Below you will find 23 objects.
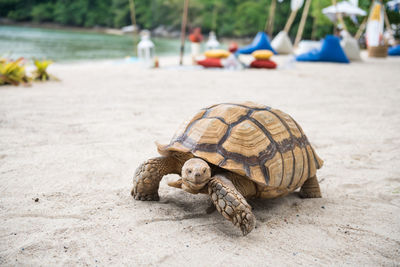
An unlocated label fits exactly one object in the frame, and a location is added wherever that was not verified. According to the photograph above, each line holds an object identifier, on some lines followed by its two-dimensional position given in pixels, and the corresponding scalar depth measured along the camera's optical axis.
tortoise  1.62
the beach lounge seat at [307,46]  11.66
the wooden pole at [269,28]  13.69
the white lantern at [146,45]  10.62
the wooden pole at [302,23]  13.78
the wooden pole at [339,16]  12.54
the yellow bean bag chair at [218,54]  9.38
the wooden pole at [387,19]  14.23
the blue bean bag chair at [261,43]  12.24
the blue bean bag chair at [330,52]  10.84
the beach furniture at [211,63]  9.19
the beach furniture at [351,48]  11.91
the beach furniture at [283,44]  14.35
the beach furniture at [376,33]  12.67
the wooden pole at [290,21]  13.82
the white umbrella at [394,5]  14.08
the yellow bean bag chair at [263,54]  9.24
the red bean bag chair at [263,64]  9.25
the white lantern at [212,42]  14.01
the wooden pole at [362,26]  15.86
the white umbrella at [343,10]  13.15
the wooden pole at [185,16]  8.76
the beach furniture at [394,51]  15.63
